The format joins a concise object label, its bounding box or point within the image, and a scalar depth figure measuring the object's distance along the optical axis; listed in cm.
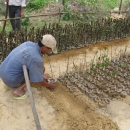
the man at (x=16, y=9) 631
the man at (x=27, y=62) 352
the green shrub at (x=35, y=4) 956
